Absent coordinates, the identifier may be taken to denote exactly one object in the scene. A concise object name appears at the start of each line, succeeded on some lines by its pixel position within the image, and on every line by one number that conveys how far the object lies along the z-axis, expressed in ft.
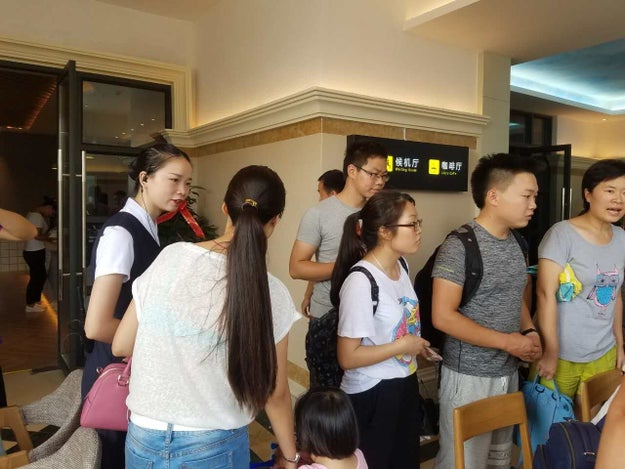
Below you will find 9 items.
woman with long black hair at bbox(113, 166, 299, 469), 3.49
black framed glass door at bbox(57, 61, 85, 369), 11.52
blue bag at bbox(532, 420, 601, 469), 3.38
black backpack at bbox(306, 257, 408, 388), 5.91
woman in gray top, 6.73
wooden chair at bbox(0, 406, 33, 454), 5.30
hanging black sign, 11.14
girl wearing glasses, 5.09
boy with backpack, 5.83
